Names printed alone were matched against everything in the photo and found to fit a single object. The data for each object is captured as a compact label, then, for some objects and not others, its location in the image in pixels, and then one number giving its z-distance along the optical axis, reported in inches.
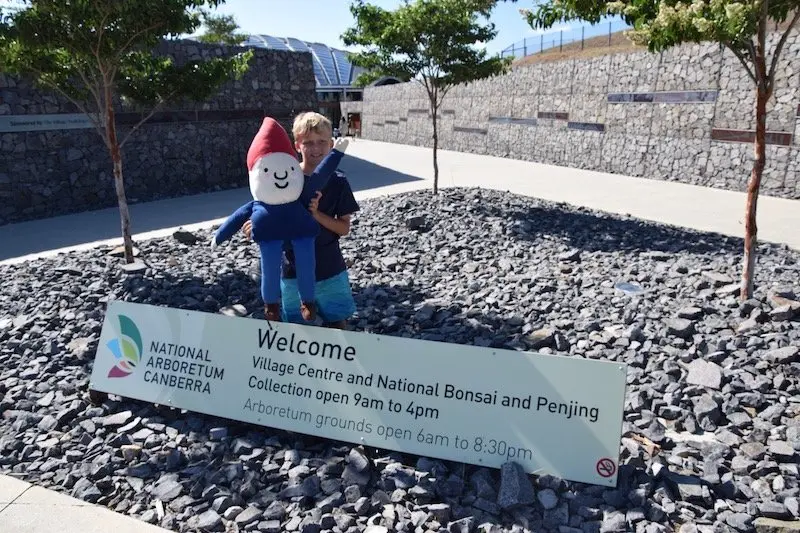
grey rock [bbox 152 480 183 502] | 113.0
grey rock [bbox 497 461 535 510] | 102.8
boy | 126.1
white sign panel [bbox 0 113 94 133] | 418.4
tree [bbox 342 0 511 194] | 381.7
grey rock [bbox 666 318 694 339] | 171.5
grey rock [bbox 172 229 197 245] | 324.2
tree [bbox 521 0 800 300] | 164.7
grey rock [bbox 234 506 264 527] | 105.1
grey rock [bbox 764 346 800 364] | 150.3
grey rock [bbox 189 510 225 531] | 104.5
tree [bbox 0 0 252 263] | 221.1
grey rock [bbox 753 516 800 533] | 96.6
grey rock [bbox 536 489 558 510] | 103.1
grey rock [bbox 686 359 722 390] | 143.3
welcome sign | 104.8
